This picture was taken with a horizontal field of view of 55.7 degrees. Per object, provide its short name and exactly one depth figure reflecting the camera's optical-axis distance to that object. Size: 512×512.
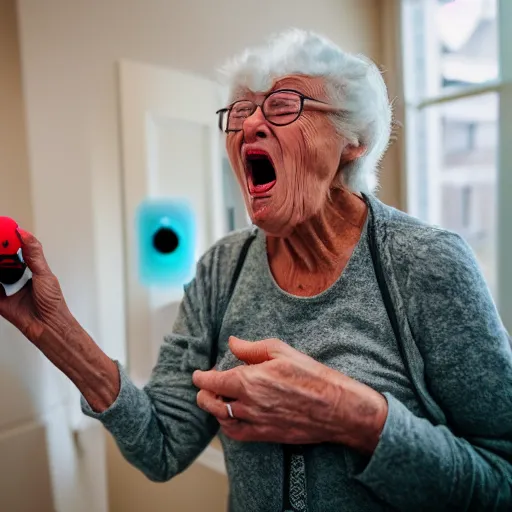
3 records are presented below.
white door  1.33
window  1.69
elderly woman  0.68
